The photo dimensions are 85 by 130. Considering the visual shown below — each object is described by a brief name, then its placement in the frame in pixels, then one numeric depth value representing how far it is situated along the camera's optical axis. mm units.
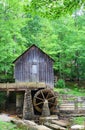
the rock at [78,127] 15884
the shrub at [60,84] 35594
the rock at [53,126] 16367
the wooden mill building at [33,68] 30016
